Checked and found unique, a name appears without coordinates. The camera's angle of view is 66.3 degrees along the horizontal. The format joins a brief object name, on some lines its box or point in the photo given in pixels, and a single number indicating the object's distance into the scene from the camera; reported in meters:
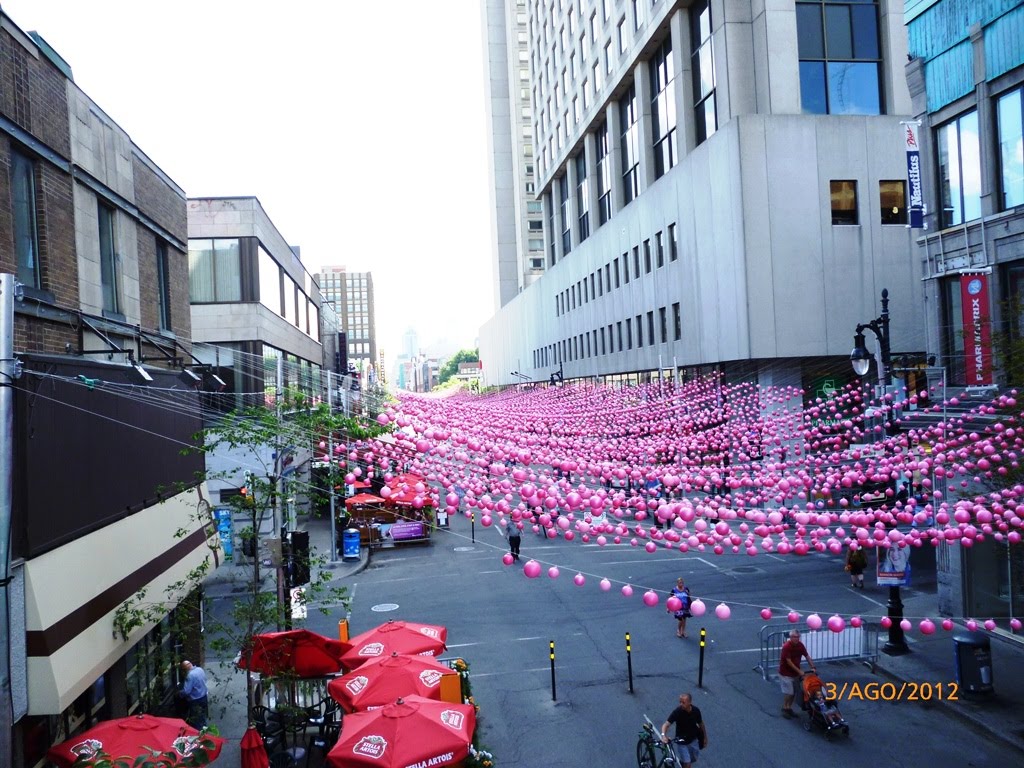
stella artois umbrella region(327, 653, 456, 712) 10.85
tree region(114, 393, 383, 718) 10.69
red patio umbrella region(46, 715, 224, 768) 8.46
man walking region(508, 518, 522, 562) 22.78
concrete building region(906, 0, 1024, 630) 15.48
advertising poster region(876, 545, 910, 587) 14.59
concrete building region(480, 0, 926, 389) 27.66
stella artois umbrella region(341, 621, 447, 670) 12.44
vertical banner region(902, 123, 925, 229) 18.27
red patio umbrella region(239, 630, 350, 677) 12.03
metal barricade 14.61
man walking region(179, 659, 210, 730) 12.37
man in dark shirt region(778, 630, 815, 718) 12.54
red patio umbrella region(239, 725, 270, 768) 10.16
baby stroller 11.74
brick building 7.98
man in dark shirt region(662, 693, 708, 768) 10.38
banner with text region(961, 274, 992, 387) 15.59
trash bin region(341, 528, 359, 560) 26.06
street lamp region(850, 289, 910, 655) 14.62
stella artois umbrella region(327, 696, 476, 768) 9.09
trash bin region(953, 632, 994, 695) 12.62
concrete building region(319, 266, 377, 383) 181.50
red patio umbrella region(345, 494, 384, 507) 27.77
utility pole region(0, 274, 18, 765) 7.02
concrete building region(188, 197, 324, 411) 28.12
